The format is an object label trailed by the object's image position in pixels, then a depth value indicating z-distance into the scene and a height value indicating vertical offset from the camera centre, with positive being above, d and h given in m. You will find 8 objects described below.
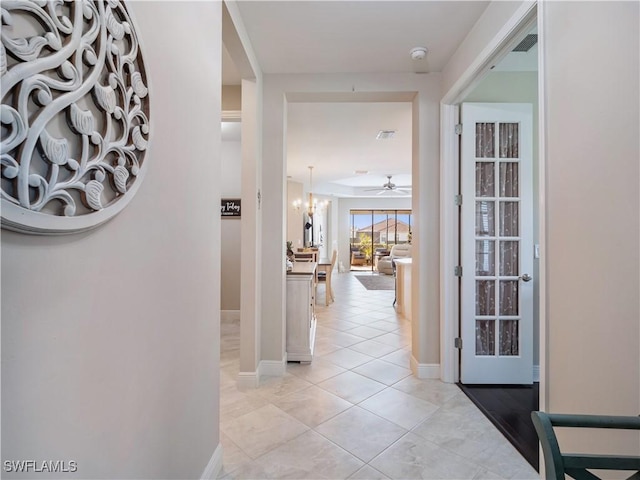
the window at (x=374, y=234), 11.70 +0.22
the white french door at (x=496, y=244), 2.63 -0.04
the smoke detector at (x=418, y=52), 2.38 +1.47
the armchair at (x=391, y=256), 9.66 -0.53
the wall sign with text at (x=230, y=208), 4.70 +0.48
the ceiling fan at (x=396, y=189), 7.97 +1.49
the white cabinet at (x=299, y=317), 3.08 -0.78
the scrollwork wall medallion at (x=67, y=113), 0.53 +0.27
